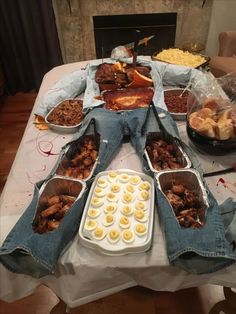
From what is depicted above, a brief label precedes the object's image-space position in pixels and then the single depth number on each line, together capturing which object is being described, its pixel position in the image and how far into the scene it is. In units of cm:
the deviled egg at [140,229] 73
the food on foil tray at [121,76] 143
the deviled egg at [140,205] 80
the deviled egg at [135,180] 87
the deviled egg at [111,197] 82
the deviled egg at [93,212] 78
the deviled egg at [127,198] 82
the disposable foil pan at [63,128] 118
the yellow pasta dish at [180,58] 176
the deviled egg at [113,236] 72
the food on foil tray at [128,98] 129
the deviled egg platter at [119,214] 72
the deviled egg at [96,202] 80
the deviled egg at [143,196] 83
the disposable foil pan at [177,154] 95
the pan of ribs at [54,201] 77
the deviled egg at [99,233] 73
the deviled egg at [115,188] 85
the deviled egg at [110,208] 79
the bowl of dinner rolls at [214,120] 100
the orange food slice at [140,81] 143
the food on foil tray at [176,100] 128
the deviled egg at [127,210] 78
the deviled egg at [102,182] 87
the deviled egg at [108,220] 76
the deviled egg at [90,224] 74
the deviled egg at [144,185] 86
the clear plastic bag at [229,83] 133
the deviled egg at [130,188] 85
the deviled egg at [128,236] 72
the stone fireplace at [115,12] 278
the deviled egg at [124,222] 75
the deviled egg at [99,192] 83
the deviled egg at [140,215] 77
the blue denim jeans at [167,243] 67
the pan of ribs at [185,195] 78
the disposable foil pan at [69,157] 94
